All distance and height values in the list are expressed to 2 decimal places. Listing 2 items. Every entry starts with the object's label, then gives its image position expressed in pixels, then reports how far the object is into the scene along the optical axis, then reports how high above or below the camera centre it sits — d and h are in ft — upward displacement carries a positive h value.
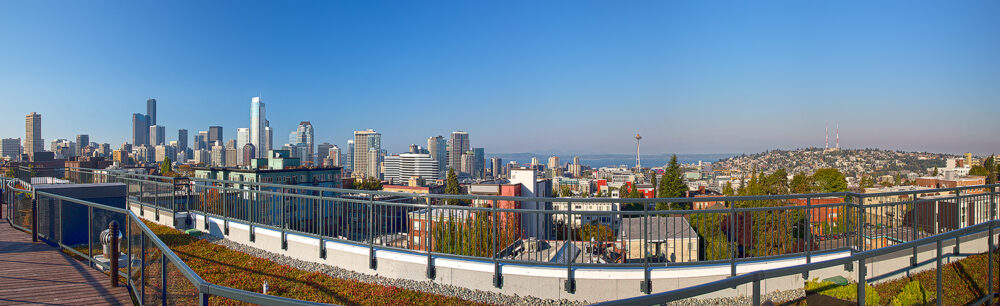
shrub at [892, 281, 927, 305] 13.80 -4.36
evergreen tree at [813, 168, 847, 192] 207.92 -14.08
